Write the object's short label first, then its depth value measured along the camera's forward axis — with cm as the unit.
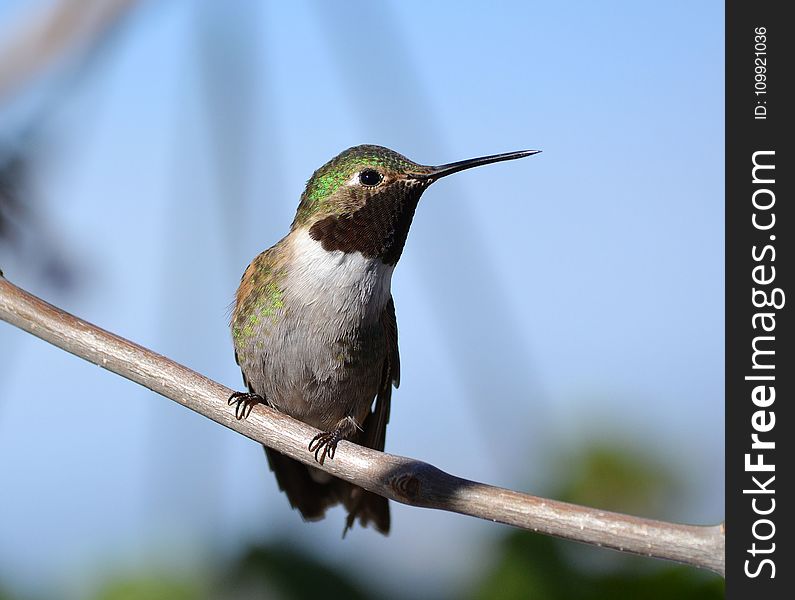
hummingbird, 231
